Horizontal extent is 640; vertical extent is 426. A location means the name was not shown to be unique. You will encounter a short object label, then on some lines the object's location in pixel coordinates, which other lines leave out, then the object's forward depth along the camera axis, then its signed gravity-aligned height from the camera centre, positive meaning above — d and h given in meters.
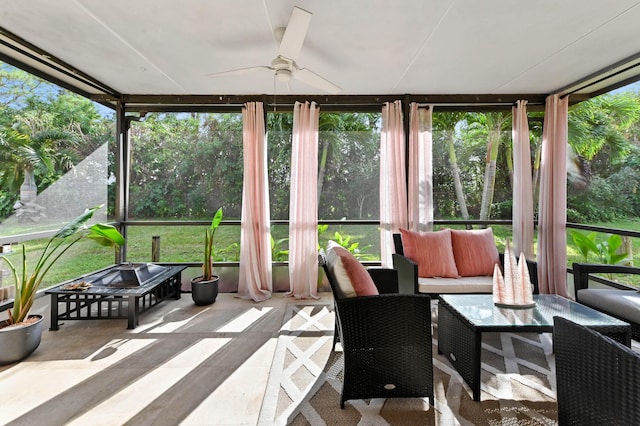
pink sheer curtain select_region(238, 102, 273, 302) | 4.05 +0.08
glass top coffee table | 1.93 -0.66
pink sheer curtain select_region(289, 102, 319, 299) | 4.08 +0.17
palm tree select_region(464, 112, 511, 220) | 4.47 +0.97
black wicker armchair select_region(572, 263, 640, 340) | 2.26 -0.63
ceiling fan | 2.12 +1.23
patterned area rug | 1.75 -1.06
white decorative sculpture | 2.31 -0.51
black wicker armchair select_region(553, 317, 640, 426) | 0.93 -0.52
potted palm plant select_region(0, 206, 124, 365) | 2.35 -0.79
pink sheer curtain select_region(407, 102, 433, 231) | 4.08 +0.52
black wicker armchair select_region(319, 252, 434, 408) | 1.82 -0.73
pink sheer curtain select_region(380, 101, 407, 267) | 4.08 +0.47
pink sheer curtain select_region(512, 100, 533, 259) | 4.09 +0.33
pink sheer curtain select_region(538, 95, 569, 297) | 3.94 +0.15
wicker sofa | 2.90 -0.61
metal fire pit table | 2.99 -0.68
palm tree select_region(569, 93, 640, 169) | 4.56 +1.28
